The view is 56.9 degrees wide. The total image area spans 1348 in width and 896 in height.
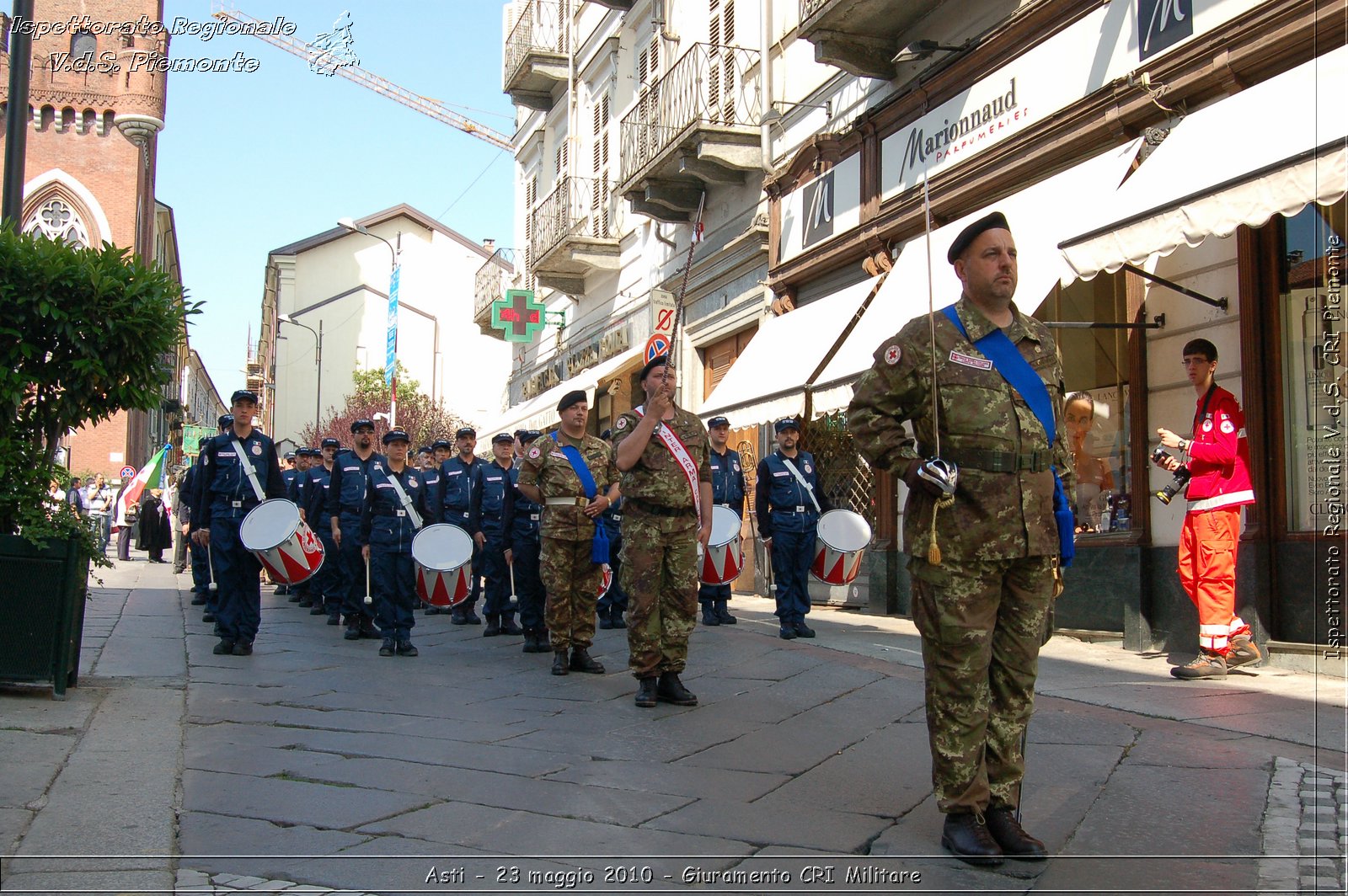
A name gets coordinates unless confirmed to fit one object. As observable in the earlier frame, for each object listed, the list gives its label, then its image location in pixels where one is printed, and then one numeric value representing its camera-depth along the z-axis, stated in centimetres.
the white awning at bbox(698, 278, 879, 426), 1211
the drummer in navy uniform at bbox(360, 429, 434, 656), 981
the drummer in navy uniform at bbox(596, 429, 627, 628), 1157
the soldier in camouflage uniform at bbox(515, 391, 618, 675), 849
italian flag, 2497
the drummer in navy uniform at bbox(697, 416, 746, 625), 1159
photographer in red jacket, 735
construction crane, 7556
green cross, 2653
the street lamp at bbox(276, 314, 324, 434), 5681
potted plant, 655
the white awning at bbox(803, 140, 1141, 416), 883
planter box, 650
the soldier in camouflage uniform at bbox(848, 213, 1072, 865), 401
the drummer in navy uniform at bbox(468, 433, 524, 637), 1130
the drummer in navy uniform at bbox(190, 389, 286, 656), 939
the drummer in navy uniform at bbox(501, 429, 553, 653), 990
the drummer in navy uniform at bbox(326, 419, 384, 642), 1097
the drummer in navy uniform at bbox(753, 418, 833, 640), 1070
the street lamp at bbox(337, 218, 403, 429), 2770
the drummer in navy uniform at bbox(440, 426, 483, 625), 1271
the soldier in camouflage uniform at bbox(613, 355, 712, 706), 695
